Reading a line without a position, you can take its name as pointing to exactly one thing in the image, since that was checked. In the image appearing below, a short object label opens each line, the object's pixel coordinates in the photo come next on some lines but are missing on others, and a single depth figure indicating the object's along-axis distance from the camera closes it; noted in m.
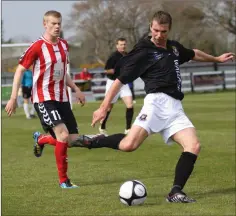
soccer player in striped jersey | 17.53
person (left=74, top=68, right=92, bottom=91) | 74.62
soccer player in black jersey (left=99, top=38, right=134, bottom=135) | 30.45
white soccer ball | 14.77
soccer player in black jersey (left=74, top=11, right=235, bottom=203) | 15.12
